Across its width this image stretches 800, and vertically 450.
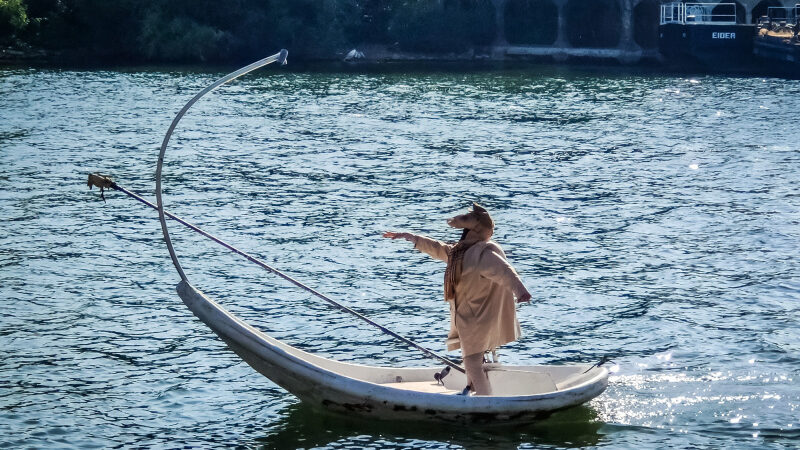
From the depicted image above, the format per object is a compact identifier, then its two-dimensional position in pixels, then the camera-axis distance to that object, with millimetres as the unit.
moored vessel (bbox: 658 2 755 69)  67500
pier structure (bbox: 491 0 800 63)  73562
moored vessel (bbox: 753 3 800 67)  62306
